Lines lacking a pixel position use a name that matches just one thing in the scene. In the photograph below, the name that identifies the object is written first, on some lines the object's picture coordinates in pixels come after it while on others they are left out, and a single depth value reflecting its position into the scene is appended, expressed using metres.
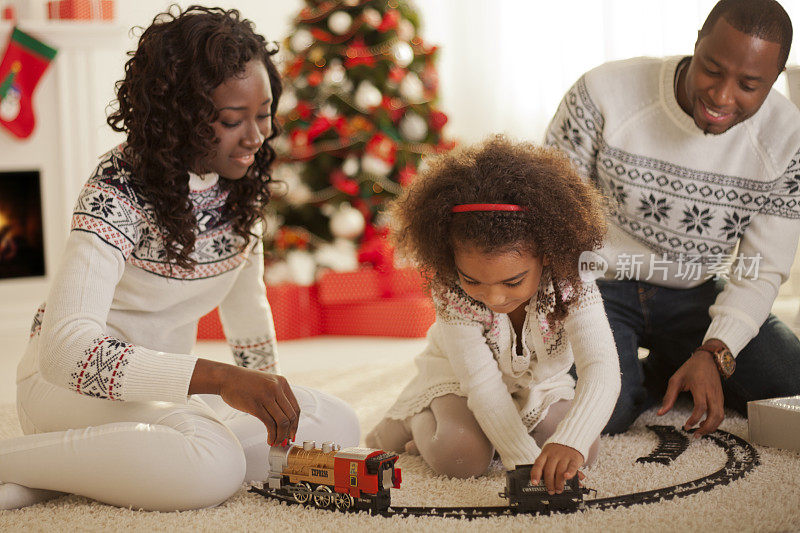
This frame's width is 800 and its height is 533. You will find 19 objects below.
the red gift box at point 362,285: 3.15
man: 1.47
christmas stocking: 3.49
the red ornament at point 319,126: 3.24
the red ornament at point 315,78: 3.25
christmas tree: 3.23
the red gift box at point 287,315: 3.08
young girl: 1.13
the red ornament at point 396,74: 3.27
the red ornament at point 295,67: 3.28
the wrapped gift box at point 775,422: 1.33
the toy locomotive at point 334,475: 1.06
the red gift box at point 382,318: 3.06
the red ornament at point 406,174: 3.24
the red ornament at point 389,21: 3.27
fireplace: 3.60
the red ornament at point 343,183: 3.22
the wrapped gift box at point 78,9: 3.55
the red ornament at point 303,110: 3.26
